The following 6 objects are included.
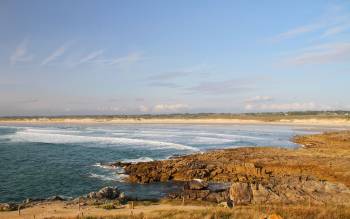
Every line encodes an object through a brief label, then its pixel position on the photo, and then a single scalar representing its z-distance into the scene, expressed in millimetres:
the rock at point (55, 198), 23836
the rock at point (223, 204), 20944
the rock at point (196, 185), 27619
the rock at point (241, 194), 22875
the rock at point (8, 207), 20655
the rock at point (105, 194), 24220
